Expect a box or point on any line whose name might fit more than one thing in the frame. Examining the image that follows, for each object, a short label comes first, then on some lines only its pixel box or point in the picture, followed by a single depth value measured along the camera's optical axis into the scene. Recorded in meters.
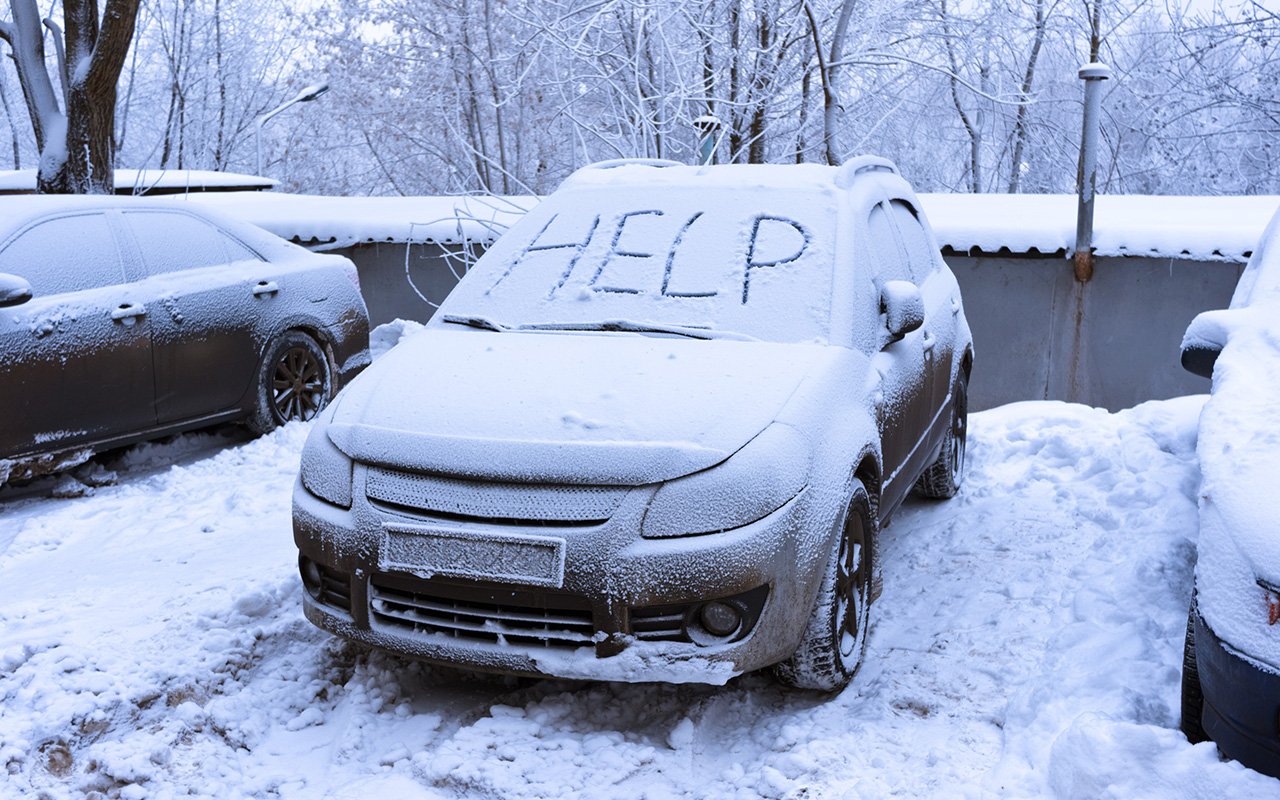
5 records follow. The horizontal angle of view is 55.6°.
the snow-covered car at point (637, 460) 3.28
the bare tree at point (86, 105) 9.81
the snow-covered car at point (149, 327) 5.73
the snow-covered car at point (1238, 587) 2.64
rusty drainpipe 8.12
